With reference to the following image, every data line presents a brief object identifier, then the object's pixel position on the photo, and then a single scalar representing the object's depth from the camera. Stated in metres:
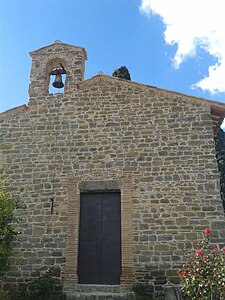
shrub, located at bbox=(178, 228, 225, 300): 6.38
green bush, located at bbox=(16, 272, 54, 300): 8.74
